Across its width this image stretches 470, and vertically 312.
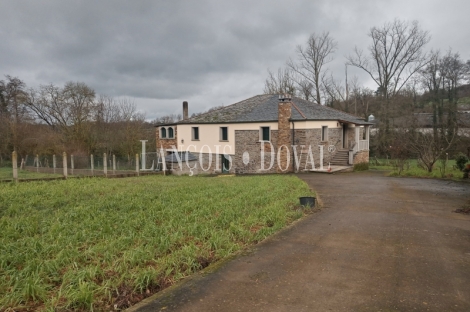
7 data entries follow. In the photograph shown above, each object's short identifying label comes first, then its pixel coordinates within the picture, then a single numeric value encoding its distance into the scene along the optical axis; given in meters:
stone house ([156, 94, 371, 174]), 21.20
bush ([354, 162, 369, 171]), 21.19
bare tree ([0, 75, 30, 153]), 26.56
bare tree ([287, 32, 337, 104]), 36.81
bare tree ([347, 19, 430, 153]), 31.16
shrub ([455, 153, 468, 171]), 16.02
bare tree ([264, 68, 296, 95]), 38.12
